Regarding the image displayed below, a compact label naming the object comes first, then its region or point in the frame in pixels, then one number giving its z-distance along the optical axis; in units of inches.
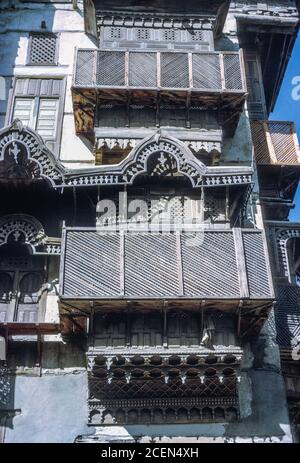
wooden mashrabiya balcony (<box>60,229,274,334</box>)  494.6
